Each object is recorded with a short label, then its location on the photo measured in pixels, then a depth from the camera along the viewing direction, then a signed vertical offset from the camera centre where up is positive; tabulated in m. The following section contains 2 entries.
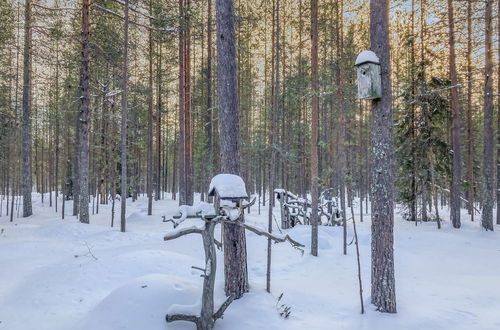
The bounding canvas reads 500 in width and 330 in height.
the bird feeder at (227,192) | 4.02 -0.21
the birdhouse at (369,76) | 5.08 +1.59
